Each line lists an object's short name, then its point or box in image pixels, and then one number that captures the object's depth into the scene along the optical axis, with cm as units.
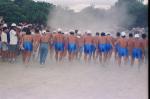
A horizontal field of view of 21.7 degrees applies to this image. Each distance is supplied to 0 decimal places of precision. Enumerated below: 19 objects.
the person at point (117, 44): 1448
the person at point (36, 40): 1453
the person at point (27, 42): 1438
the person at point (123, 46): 1430
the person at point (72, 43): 1510
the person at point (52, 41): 1505
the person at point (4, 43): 1477
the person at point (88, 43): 1512
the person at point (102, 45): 1482
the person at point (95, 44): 1499
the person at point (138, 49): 1404
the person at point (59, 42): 1512
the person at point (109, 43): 1477
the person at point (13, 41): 1467
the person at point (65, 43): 1519
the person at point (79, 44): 1524
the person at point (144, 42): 1393
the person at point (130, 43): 1419
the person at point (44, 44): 1466
